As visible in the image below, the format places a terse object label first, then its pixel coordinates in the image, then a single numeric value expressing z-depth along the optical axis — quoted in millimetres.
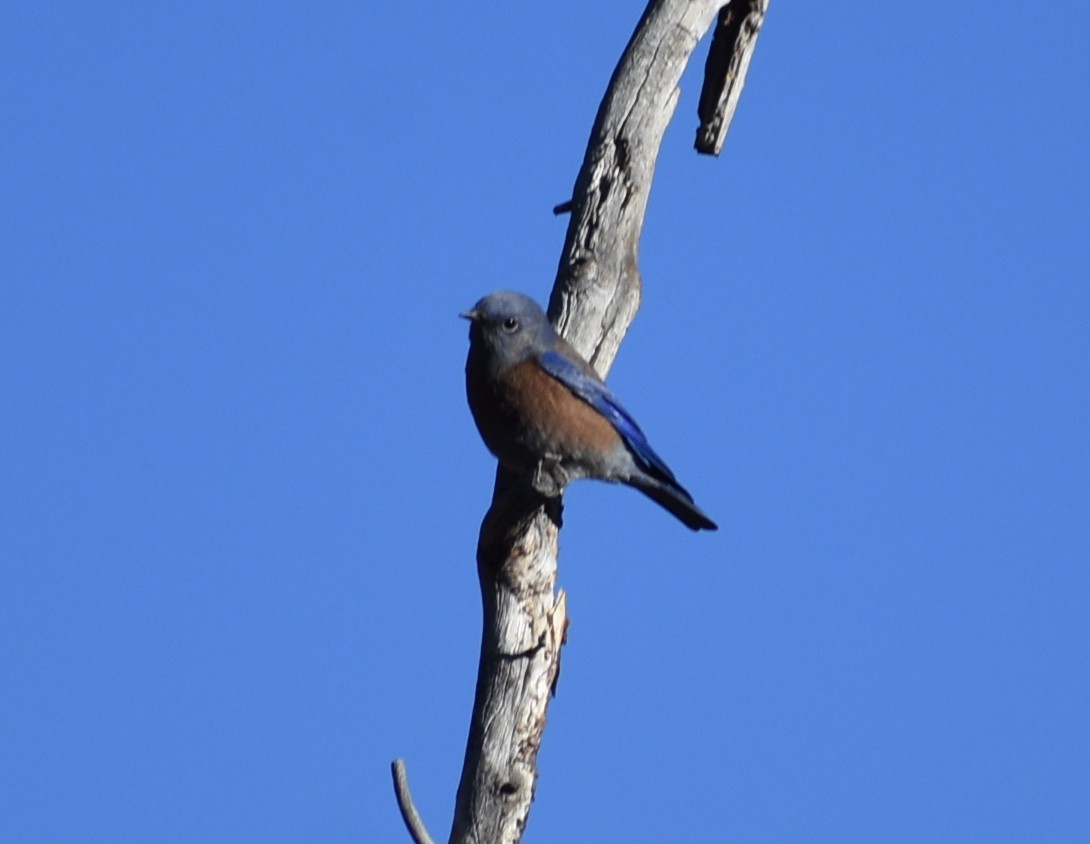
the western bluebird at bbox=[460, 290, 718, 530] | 14289
